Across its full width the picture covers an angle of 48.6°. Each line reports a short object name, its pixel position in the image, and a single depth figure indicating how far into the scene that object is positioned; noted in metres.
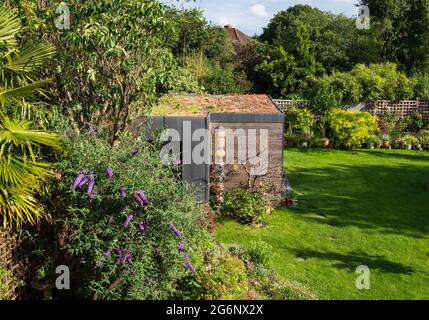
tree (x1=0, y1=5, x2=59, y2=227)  5.50
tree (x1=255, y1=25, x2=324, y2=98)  24.42
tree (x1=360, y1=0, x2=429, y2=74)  27.22
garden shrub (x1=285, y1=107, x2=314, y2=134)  19.82
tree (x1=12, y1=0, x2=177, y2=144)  7.41
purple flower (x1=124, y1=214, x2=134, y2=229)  5.36
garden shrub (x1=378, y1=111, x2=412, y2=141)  20.48
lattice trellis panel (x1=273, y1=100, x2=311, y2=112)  20.84
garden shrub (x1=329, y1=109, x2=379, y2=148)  19.11
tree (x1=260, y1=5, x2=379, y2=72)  26.14
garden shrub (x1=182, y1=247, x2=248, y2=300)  5.77
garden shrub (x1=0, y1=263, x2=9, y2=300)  5.59
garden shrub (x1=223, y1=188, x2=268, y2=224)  10.77
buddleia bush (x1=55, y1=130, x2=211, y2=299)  5.46
